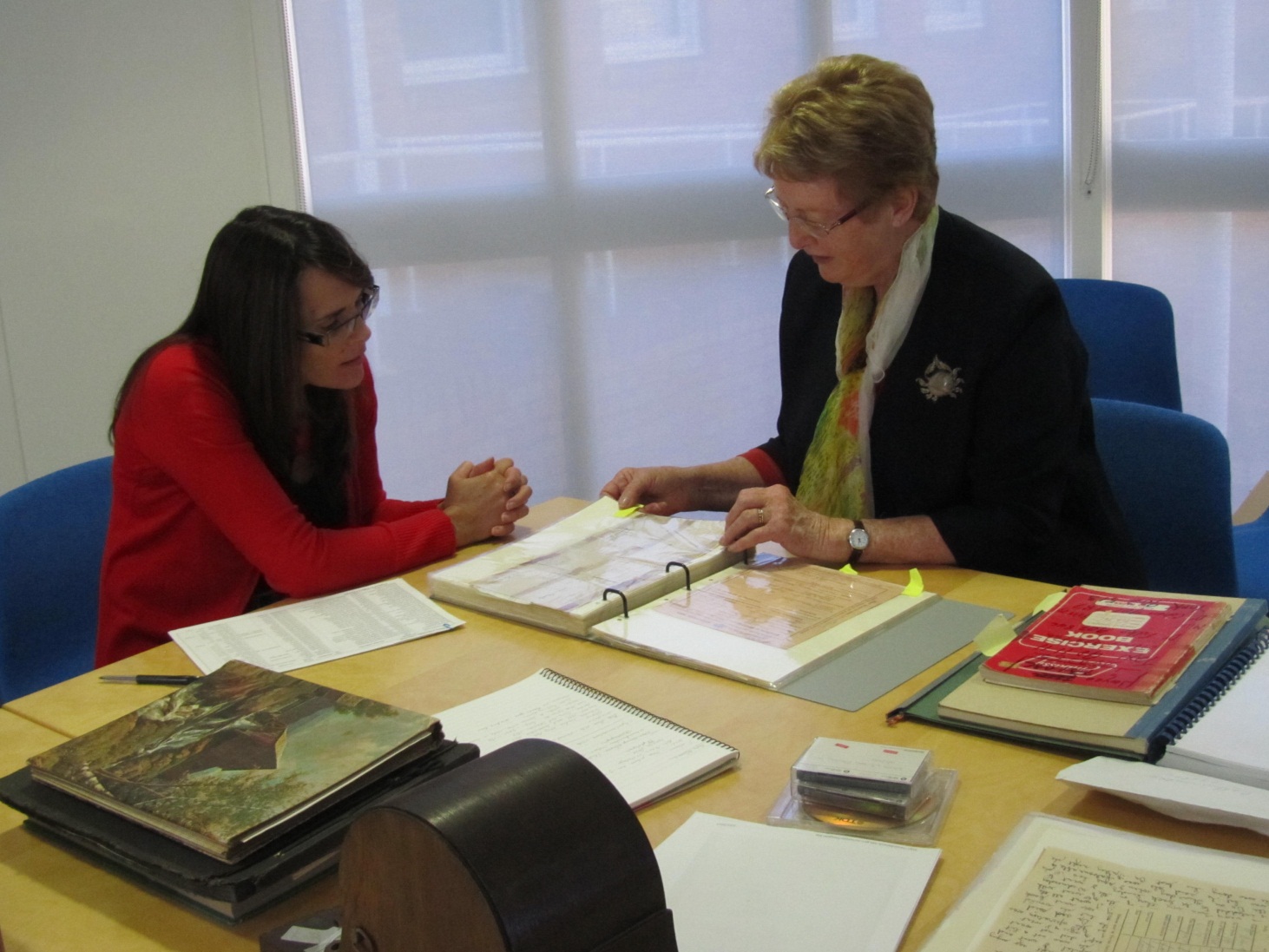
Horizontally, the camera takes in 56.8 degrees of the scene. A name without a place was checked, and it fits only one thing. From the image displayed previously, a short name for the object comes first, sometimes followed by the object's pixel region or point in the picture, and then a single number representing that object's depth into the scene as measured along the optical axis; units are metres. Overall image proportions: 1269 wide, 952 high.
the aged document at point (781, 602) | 1.45
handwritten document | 0.80
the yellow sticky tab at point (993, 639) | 1.30
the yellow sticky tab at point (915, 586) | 1.56
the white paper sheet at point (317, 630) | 1.50
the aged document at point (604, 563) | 1.59
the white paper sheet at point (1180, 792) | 0.92
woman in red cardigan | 1.75
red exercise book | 1.14
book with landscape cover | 0.93
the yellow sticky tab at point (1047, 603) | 1.42
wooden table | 0.94
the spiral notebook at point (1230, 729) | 1.00
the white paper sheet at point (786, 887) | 0.87
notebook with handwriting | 1.10
